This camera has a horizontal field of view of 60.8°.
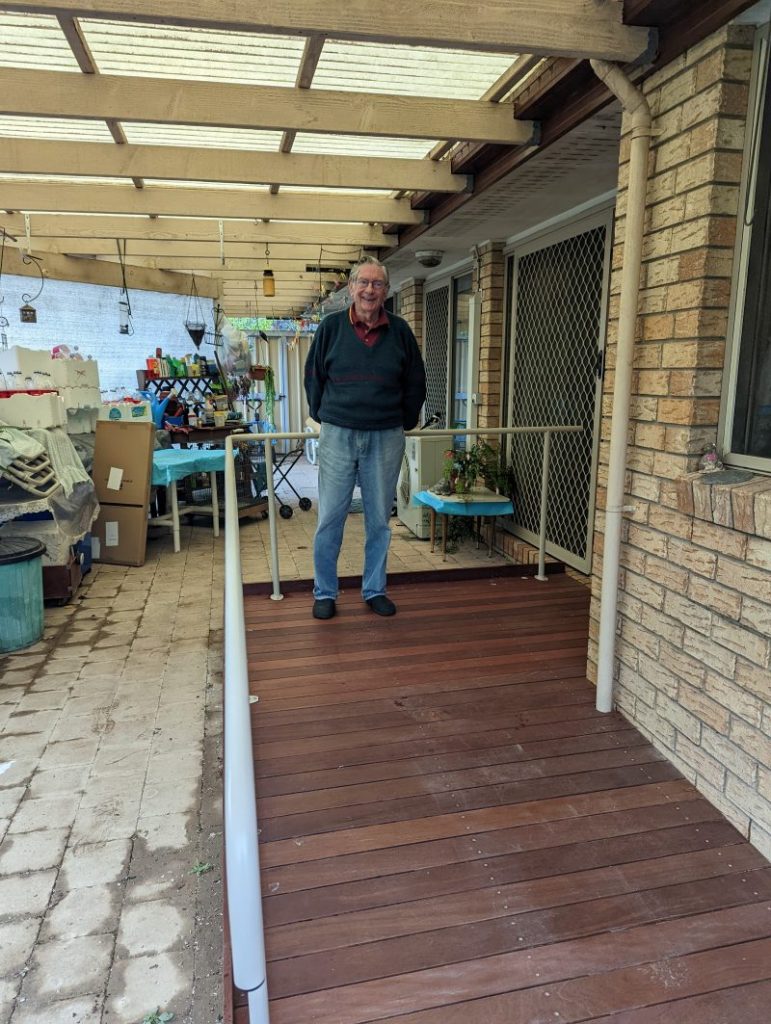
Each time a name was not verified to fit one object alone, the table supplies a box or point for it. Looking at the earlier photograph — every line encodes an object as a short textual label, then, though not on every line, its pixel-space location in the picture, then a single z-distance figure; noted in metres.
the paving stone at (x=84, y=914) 1.69
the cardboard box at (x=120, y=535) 5.04
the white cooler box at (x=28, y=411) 4.14
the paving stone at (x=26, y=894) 1.75
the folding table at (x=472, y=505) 4.40
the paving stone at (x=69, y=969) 1.52
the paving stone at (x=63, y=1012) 1.45
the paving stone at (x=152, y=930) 1.64
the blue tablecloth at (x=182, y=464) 5.17
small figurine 1.93
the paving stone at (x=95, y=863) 1.86
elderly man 2.89
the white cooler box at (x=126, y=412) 5.34
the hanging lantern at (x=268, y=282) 5.65
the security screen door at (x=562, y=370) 3.78
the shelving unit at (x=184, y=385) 6.89
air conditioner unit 5.23
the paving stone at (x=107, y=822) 2.05
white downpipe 2.00
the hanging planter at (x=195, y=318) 7.12
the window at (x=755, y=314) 1.77
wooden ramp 1.36
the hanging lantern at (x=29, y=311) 5.76
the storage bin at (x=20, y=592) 3.33
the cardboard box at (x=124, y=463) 5.02
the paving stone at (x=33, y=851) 1.92
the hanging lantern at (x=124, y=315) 7.09
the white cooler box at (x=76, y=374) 4.82
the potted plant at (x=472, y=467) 4.64
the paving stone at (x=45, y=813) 2.10
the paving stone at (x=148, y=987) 1.47
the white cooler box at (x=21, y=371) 4.41
